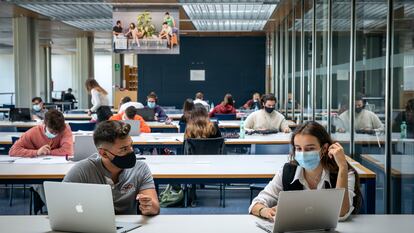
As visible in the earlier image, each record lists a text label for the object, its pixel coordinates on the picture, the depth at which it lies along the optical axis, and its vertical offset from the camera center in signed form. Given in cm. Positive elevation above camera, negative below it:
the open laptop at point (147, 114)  1019 -44
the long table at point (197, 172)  424 -64
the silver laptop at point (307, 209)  249 -54
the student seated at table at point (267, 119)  820 -44
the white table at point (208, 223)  270 -67
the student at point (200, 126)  613 -41
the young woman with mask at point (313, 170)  302 -45
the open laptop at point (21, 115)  1045 -47
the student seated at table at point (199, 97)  1426 -20
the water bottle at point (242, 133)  701 -55
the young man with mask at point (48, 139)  529 -48
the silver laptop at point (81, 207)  246 -52
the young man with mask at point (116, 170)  318 -46
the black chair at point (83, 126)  898 -58
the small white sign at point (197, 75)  1902 +48
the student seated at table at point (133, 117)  788 -39
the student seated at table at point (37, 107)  1197 -37
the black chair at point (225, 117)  1159 -57
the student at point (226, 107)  1235 -40
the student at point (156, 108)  1060 -36
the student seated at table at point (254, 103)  1406 -37
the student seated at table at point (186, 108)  881 -29
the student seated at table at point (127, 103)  1005 -26
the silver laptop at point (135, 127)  729 -49
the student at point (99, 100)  1006 -19
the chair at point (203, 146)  591 -60
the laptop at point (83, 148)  483 -51
